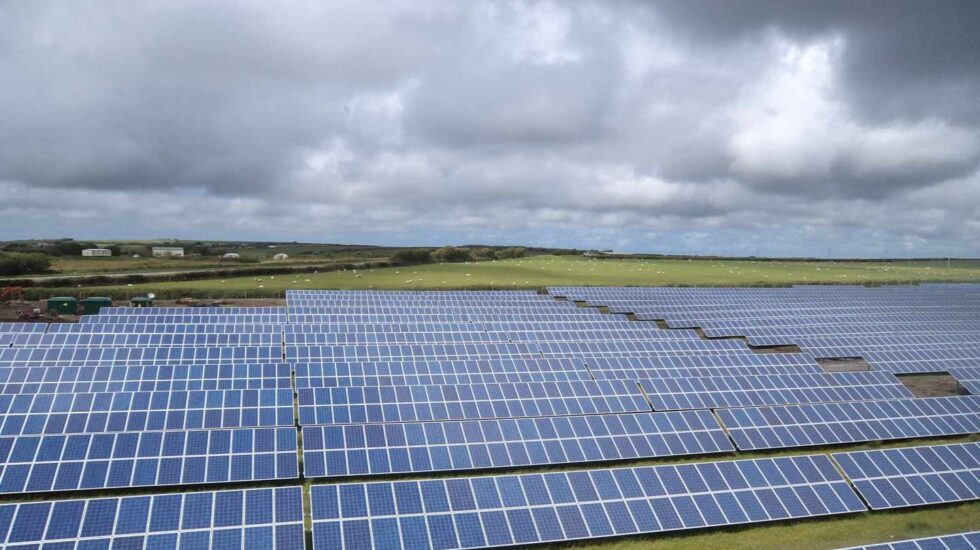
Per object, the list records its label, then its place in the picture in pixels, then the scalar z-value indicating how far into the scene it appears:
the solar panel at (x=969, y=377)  36.28
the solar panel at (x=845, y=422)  26.03
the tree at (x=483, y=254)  147.10
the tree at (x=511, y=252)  157.75
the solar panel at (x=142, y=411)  22.25
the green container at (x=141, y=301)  64.50
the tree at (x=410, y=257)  118.24
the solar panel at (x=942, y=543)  16.59
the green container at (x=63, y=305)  60.31
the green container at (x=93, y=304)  60.62
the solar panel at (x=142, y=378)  27.00
